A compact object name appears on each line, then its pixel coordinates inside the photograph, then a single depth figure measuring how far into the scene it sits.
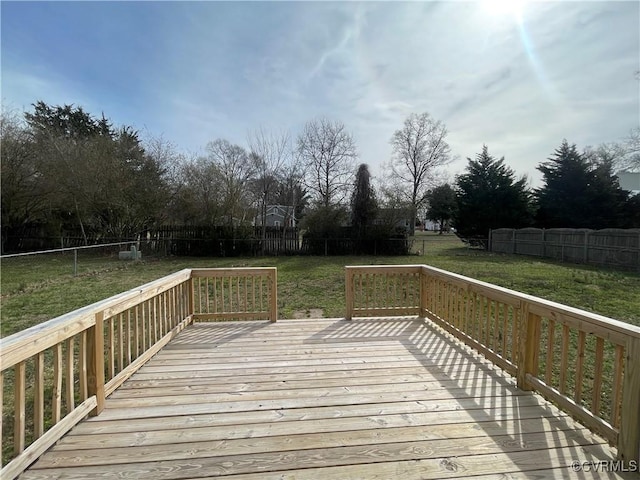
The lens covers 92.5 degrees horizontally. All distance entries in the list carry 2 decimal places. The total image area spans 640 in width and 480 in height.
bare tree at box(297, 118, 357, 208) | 18.72
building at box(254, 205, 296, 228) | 15.21
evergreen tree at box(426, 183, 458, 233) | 26.58
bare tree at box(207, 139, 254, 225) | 14.81
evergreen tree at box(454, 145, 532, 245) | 18.36
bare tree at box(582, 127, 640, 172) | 16.92
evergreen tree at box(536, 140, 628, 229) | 16.30
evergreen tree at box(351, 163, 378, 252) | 14.39
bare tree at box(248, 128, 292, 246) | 15.22
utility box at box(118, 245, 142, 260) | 12.06
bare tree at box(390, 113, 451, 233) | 25.42
